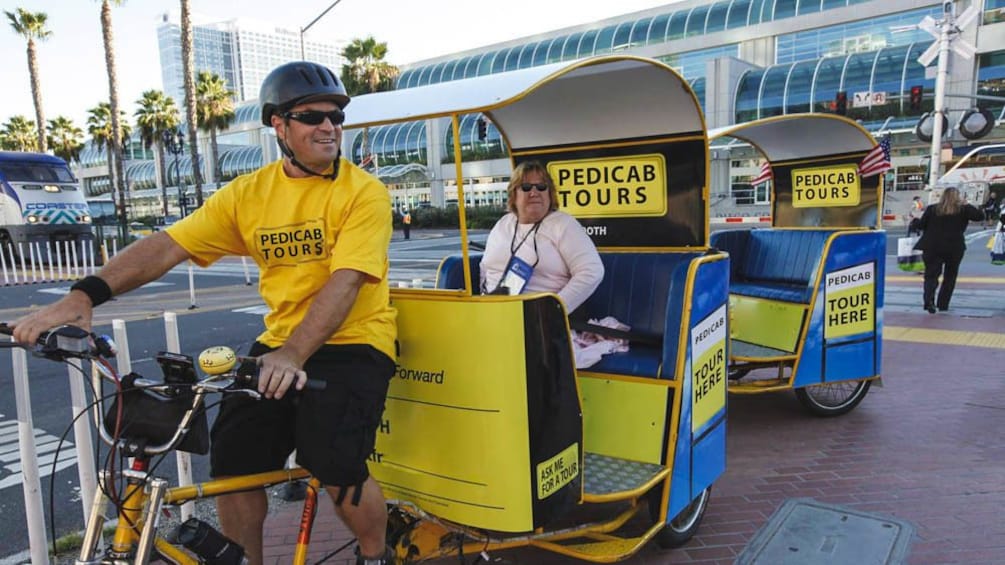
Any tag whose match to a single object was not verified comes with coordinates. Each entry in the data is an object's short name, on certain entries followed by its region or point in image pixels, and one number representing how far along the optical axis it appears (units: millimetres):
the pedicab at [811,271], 4828
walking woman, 8625
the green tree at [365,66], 32438
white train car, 17312
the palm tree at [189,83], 20984
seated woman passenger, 3451
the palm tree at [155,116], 38219
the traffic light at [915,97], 18109
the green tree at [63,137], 39750
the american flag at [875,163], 5809
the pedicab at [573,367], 2396
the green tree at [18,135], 38500
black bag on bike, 1819
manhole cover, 3055
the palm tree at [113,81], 22781
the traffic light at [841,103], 19109
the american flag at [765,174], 6837
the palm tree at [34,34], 26594
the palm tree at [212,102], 34438
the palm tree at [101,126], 40750
